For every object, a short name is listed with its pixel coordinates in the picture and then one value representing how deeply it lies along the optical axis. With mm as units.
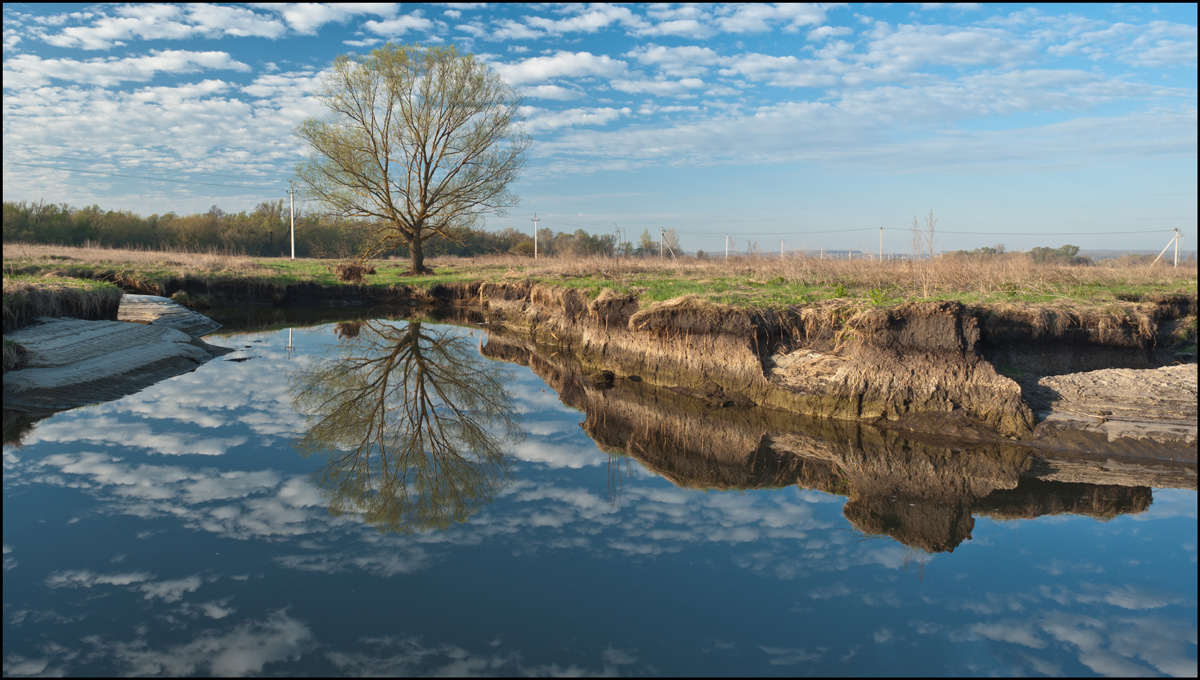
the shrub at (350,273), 25141
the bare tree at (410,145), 24484
